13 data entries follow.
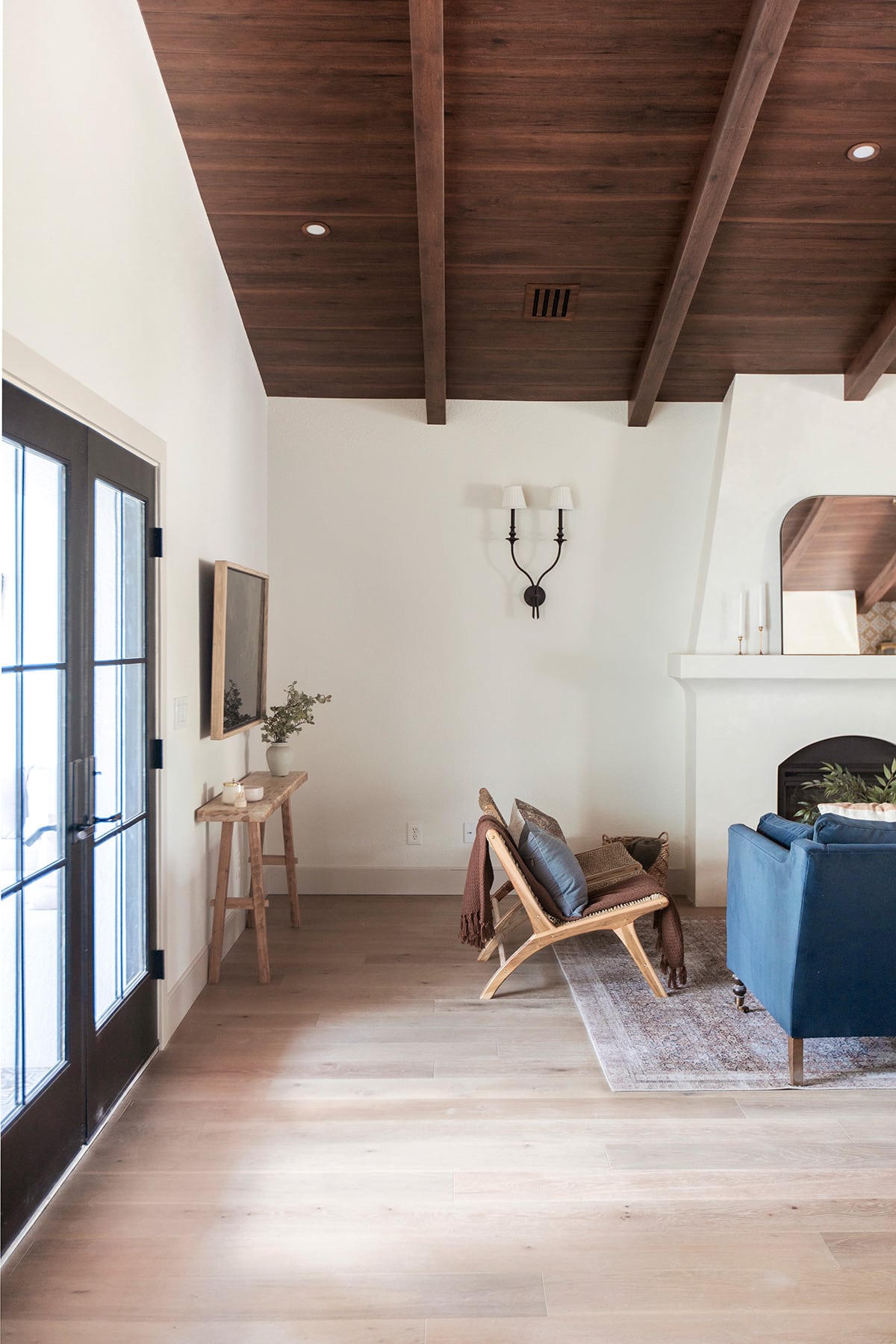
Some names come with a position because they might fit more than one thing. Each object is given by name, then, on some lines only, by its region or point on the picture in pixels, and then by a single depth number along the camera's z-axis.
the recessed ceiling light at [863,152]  3.51
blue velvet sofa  2.87
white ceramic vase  4.59
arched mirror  5.01
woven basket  4.77
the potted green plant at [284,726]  4.59
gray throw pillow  3.66
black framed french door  2.17
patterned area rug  3.02
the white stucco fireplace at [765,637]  4.98
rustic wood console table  3.71
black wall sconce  5.09
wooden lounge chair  3.59
